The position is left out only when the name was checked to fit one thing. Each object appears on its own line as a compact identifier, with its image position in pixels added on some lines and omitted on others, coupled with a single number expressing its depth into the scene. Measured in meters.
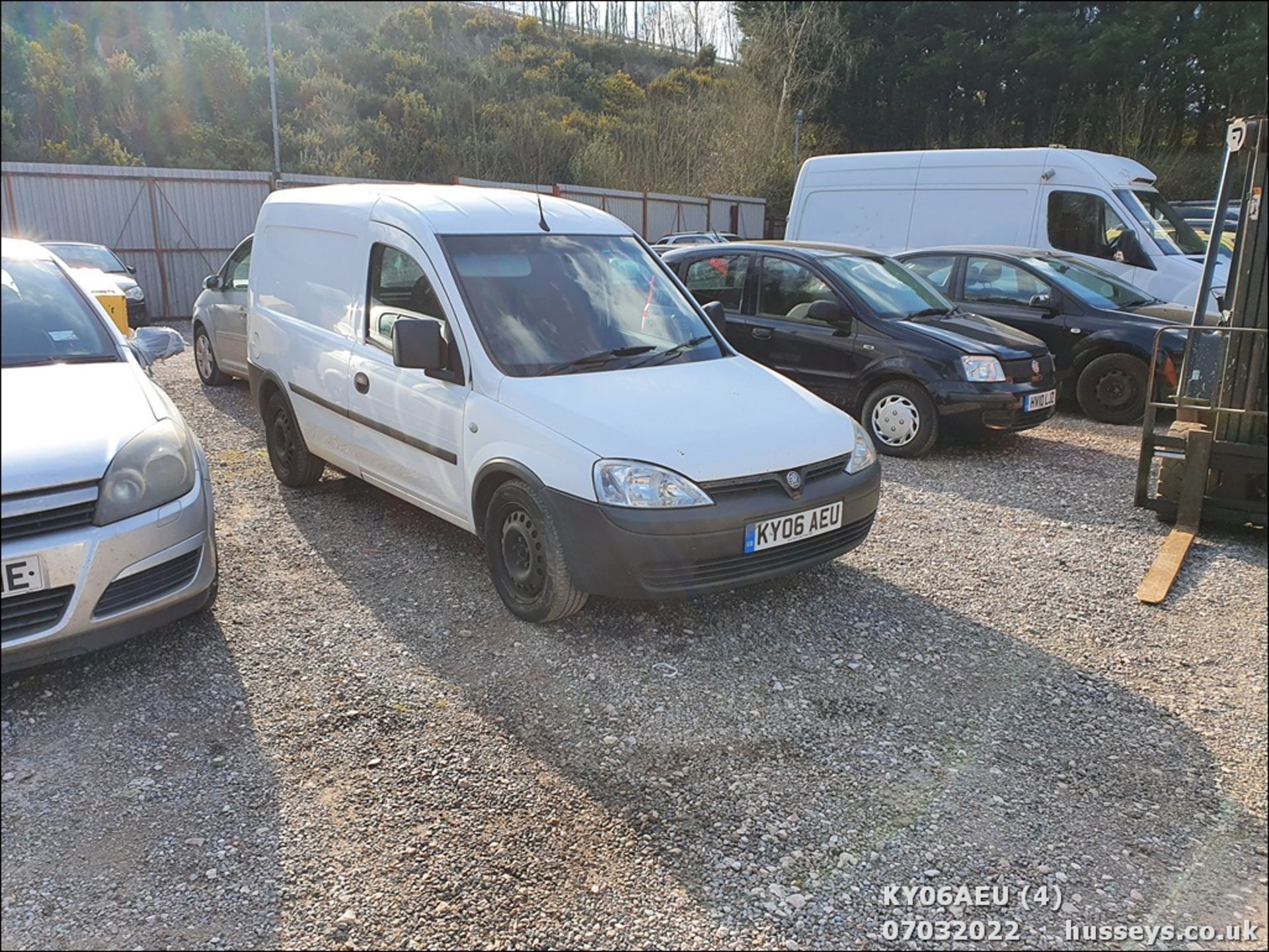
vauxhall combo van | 3.55
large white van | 9.15
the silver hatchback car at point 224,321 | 8.48
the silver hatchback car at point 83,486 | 2.40
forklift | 3.47
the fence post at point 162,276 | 9.54
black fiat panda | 6.73
